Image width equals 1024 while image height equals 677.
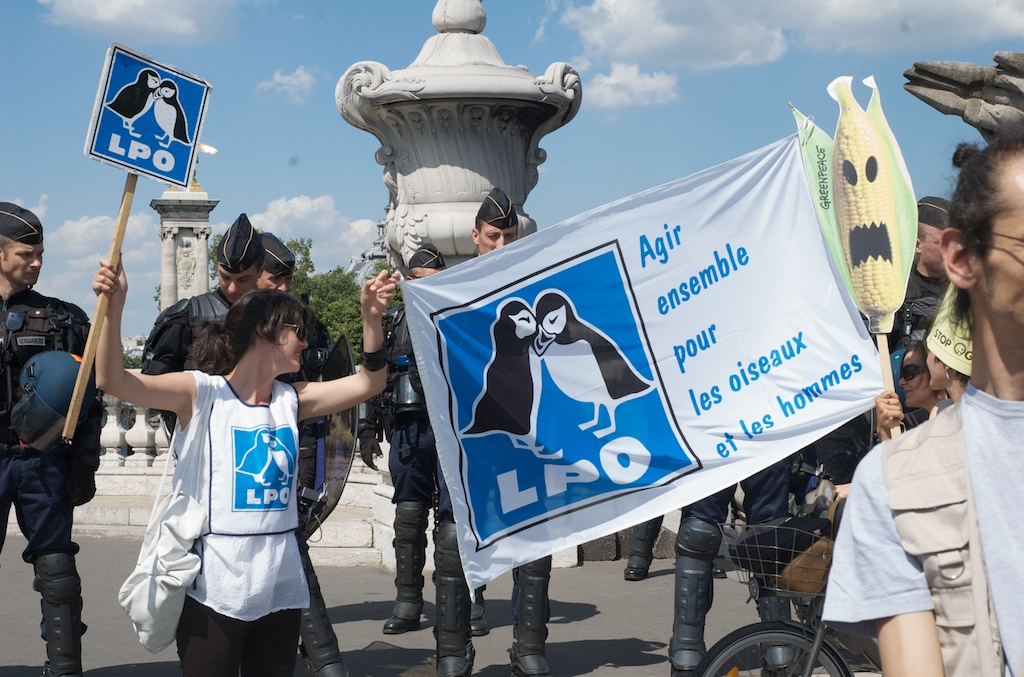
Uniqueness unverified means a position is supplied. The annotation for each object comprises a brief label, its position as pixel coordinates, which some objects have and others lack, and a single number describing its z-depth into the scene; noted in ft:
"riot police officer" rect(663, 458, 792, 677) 17.20
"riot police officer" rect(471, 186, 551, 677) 18.76
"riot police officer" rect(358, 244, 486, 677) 21.31
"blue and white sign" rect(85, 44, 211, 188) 13.84
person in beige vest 5.08
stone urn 29.40
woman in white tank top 11.66
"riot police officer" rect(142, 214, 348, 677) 16.97
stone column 182.50
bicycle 11.90
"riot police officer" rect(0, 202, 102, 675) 17.04
